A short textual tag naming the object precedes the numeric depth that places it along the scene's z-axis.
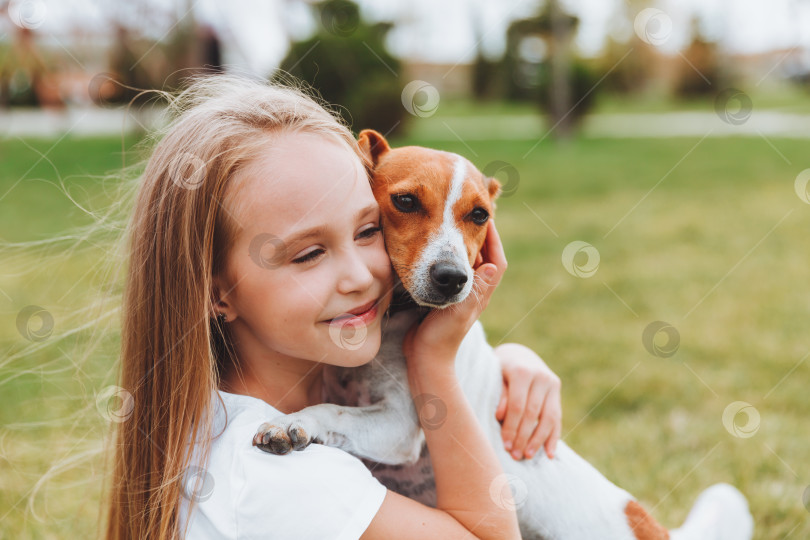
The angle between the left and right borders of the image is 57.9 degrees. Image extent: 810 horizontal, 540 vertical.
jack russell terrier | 2.16
